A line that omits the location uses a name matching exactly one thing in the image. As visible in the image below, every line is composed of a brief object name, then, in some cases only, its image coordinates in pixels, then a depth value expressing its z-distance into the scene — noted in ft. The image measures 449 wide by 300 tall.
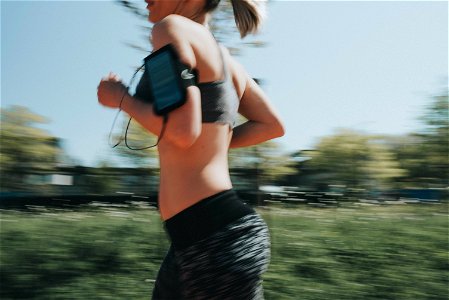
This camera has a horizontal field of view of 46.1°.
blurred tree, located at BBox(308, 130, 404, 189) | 38.88
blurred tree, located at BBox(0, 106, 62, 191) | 30.32
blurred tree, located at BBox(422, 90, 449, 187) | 38.37
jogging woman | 4.33
